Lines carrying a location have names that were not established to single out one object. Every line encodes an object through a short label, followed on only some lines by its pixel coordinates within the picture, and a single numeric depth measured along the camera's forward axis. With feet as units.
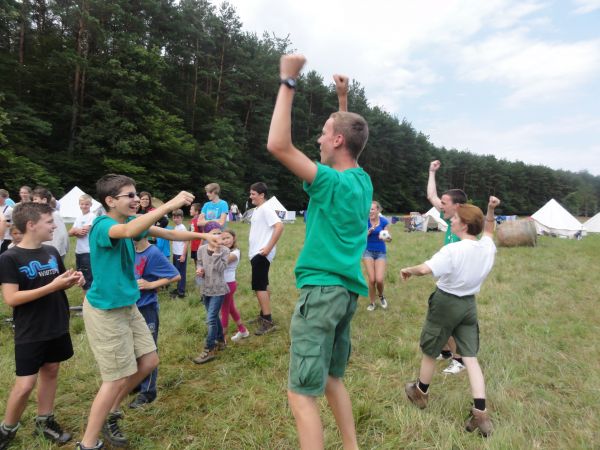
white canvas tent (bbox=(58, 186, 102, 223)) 62.85
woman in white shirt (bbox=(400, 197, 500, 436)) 10.32
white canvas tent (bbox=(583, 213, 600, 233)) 101.35
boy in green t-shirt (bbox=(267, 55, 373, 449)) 6.27
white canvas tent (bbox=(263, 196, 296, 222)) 99.91
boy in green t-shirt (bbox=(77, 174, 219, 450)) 8.45
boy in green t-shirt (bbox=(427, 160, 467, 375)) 13.16
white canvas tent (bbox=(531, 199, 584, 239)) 82.12
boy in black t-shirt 9.07
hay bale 54.70
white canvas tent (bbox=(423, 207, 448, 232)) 93.81
